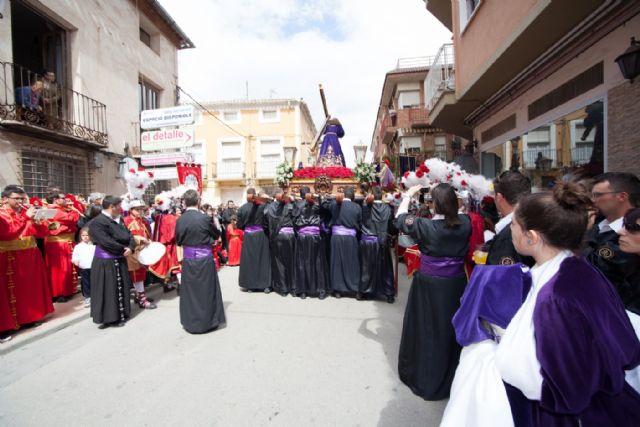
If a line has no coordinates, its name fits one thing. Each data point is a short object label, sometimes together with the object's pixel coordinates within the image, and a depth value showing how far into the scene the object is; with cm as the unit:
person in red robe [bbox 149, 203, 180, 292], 680
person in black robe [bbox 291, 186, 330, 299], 636
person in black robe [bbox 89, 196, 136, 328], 478
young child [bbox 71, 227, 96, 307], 561
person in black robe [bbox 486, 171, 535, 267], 225
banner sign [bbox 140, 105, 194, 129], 998
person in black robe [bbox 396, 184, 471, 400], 296
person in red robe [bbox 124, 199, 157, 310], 573
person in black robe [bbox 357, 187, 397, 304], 600
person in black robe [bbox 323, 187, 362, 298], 618
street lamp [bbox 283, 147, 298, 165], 844
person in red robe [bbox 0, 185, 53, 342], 445
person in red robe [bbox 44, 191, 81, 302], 616
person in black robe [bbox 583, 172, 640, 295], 225
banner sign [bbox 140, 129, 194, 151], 970
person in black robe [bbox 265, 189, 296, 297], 655
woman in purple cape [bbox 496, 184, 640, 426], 121
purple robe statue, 870
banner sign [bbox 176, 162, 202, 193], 891
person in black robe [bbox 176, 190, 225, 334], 454
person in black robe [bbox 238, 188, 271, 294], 684
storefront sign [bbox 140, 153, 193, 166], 1005
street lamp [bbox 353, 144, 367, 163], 846
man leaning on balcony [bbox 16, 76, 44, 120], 767
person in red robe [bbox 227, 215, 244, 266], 996
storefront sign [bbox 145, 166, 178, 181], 993
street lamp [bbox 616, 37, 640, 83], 377
